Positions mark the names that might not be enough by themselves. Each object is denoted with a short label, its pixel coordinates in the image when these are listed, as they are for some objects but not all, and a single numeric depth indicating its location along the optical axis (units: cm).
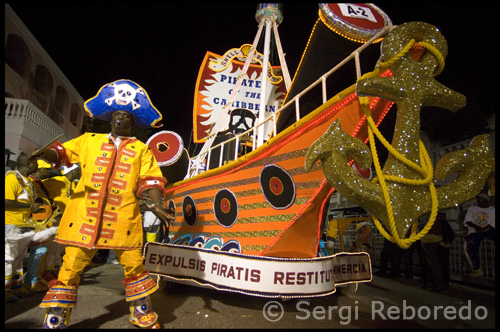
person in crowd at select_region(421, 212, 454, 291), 497
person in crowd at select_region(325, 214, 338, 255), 519
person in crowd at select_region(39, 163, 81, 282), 448
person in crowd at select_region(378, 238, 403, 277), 627
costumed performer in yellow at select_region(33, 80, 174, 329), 215
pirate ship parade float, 165
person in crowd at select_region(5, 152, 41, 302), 322
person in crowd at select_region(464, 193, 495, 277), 555
